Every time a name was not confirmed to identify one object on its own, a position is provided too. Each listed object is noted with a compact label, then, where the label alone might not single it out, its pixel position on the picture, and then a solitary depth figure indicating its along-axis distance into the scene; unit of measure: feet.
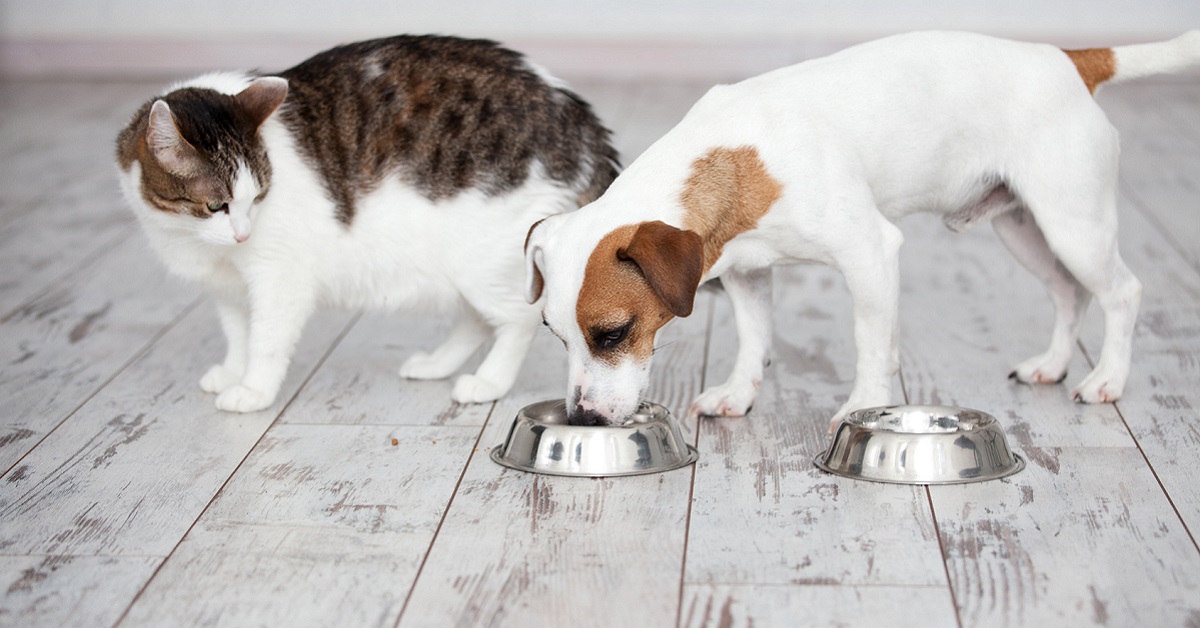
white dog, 7.79
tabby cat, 9.23
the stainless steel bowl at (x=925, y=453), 7.77
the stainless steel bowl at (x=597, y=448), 7.99
